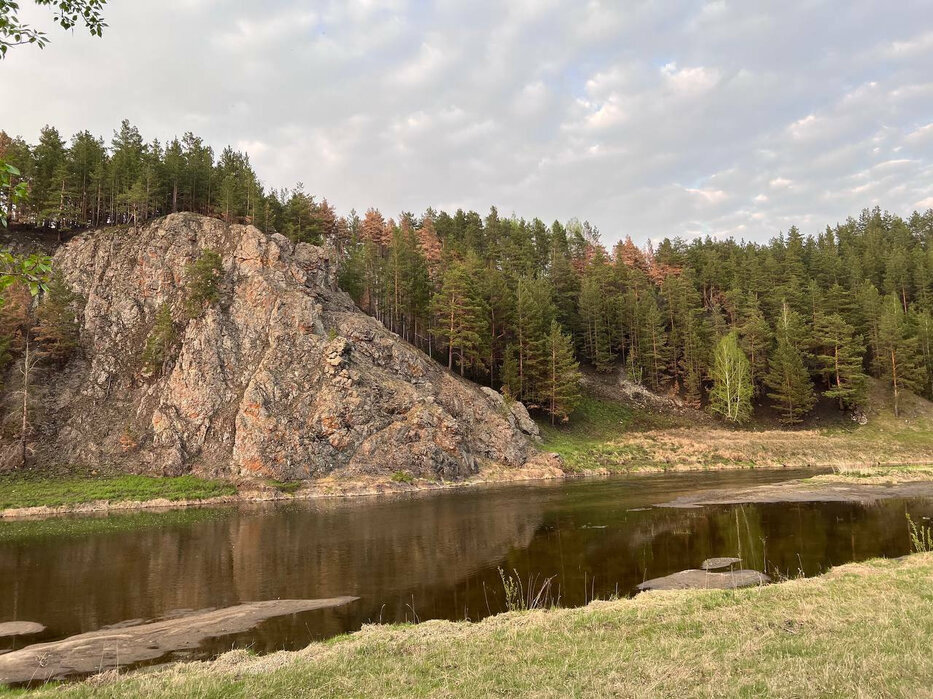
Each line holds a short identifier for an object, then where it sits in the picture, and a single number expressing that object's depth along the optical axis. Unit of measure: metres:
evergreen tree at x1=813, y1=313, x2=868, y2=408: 80.50
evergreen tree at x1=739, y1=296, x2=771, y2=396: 87.69
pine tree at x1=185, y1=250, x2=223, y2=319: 65.00
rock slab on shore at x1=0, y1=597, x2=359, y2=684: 14.65
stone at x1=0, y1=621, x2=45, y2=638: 17.96
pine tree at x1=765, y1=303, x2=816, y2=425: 80.50
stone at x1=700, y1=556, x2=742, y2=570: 22.53
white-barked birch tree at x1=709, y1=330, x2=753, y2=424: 80.44
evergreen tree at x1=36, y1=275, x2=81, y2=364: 58.45
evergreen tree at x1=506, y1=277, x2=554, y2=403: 77.31
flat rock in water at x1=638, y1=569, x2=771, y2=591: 19.61
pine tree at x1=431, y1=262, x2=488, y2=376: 74.06
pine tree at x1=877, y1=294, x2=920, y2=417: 82.44
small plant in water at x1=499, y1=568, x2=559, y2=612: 18.52
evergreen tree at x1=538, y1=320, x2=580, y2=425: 75.75
